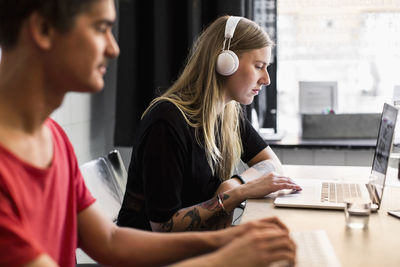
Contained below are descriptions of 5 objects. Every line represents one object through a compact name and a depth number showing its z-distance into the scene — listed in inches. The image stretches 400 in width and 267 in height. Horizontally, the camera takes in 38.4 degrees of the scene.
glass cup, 54.4
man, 33.9
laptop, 62.1
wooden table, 46.0
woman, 64.0
